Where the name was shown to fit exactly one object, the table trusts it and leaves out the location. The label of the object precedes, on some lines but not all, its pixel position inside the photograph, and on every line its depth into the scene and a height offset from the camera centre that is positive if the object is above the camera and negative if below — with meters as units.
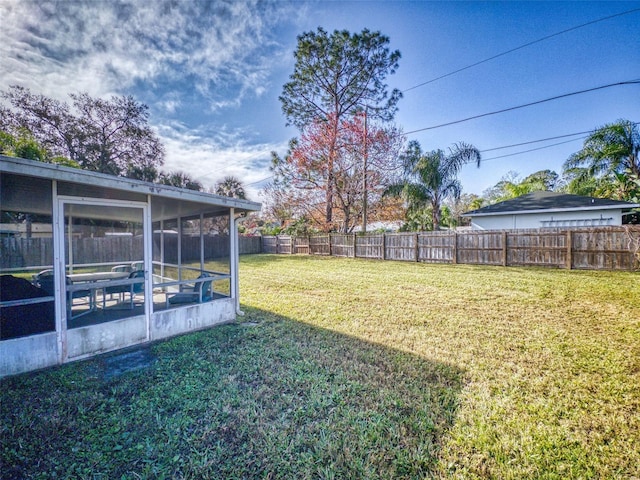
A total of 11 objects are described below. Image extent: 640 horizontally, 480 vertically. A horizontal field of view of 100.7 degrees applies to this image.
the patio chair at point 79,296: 3.91 -0.93
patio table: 4.60 -0.67
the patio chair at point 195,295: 4.73 -1.00
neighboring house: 12.06 +1.08
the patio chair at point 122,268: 4.80 -0.51
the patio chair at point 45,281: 3.48 -0.55
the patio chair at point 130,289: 4.07 -0.78
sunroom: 3.20 -0.40
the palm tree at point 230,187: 23.72 +4.67
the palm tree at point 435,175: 15.02 +3.47
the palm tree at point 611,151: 12.10 +3.92
